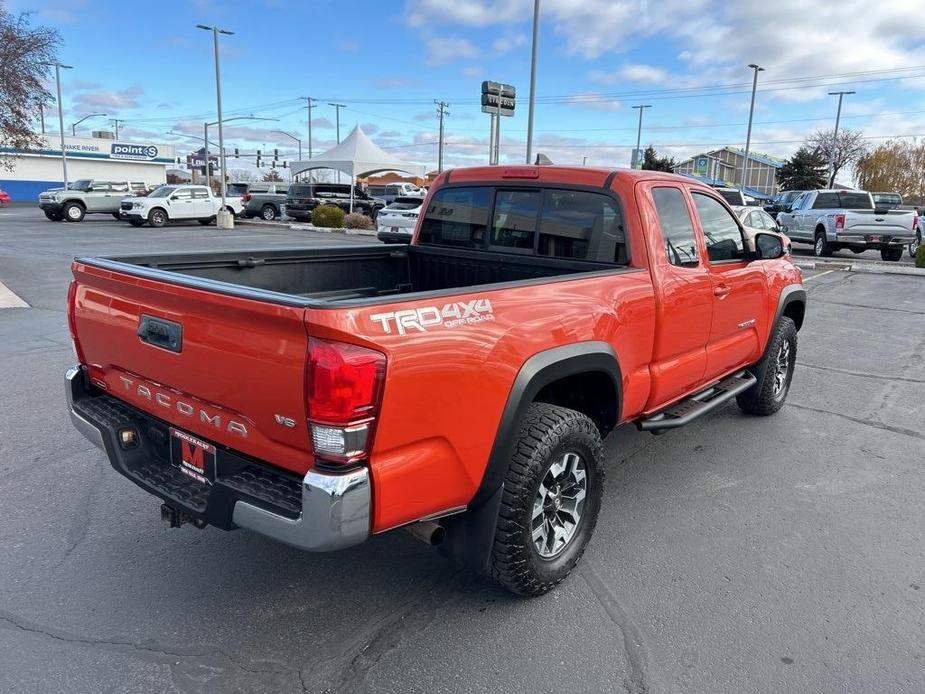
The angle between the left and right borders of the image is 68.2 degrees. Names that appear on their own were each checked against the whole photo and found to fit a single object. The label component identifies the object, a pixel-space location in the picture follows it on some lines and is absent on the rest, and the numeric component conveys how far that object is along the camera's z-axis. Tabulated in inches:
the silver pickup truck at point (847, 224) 733.3
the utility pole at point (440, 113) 2205.1
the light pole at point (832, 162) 2306.2
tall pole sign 684.1
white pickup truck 1108.5
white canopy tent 1336.1
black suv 1346.0
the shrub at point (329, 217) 1174.3
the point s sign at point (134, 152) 2719.0
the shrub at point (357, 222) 1202.0
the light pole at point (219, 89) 1305.4
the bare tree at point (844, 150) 2532.0
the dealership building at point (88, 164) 2517.2
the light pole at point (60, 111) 1814.1
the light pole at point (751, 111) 1523.0
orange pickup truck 90.4
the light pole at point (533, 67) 792.3
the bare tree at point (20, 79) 633.6
